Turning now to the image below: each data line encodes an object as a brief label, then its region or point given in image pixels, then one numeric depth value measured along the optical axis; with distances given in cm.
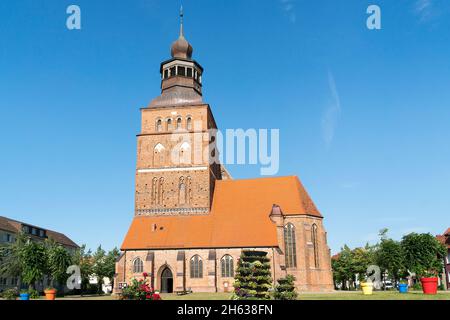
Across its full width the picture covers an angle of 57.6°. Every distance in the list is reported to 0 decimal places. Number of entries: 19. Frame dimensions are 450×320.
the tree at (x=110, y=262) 6875
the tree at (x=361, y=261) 7025
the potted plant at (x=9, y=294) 3625
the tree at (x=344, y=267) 7075
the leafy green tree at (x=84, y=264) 6422
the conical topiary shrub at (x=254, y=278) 2741
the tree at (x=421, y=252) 5109
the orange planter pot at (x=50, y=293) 3444
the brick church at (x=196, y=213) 4568
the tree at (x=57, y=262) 5516
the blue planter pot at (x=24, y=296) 3409
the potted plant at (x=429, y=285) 2856
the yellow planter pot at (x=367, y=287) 3177
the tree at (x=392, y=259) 5928
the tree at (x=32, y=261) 5050
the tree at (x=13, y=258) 5404
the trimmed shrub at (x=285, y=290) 2729
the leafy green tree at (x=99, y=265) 6794
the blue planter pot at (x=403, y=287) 3472
